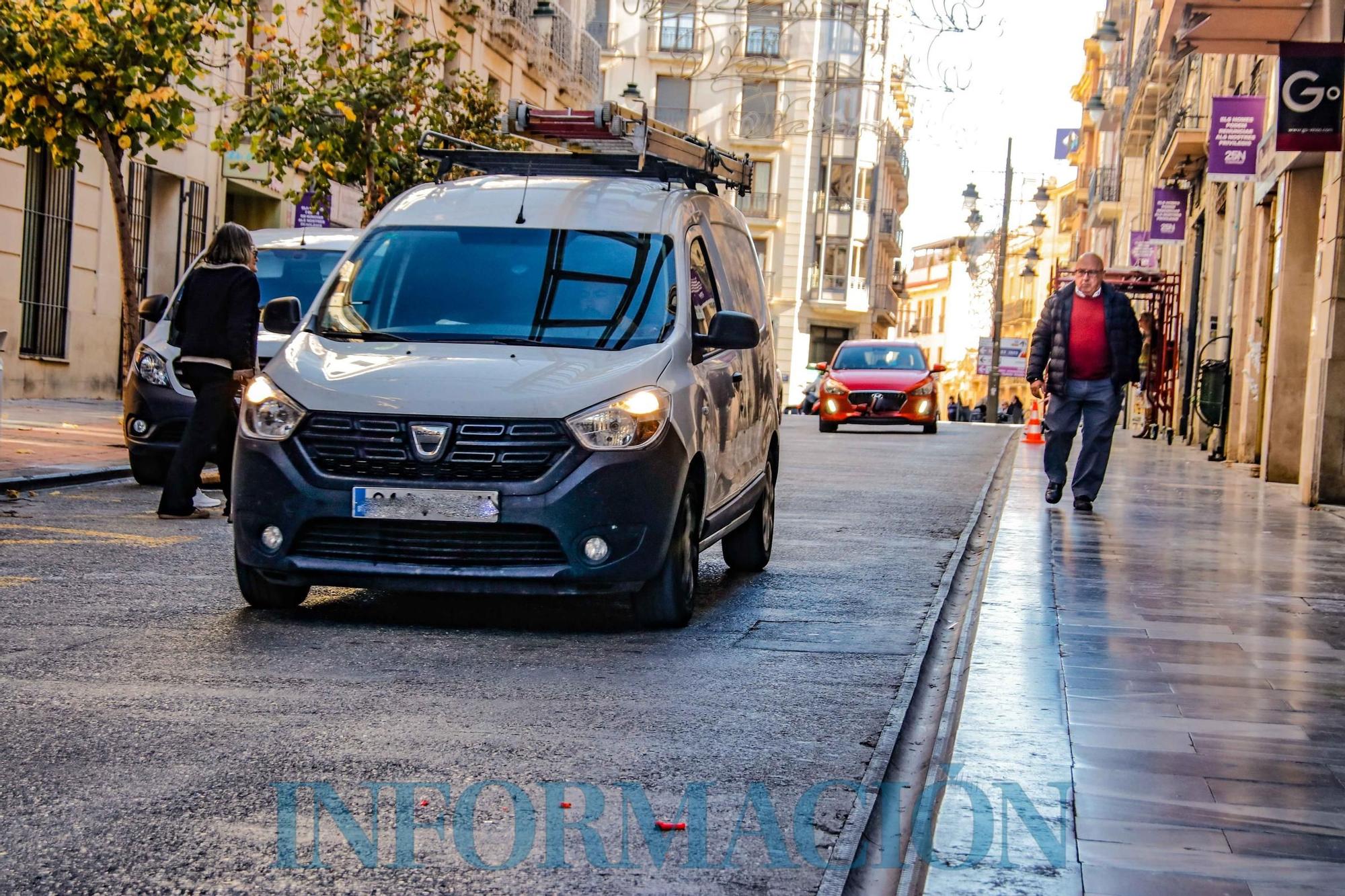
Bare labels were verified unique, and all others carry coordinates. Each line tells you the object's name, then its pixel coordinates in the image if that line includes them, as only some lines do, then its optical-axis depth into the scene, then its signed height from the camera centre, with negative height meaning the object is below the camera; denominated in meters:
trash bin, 25.38 -0.03
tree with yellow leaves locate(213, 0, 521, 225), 20.98 +2.59
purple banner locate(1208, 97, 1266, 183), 22.62 +3.01
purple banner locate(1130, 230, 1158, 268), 44.38 +3.06
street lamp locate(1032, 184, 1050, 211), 50.33 +4.77
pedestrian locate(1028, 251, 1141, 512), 13.77 +0.19
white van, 7.15 -0.28
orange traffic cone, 29.92 -0.88
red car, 31.34 -0.49
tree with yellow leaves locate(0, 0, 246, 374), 16.53 +2.18
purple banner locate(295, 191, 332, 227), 26.66 +1.70
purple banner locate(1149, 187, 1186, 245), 38.06 +3.33
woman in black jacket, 11.24 -0.08
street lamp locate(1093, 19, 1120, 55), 36.22 +6.62
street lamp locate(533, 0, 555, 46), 38.19 +7.06
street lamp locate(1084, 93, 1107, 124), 40.25 +5.79
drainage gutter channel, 4.10 -1.08
